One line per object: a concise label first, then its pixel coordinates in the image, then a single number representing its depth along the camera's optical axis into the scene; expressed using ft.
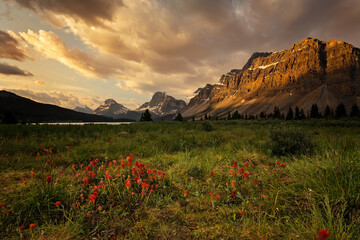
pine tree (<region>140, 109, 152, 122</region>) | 191.17
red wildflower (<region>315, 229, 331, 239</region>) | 4.50
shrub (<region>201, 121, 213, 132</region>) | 52.52
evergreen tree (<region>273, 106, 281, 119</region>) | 299.64
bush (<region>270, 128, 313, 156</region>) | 19.81
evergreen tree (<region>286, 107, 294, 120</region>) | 257.96
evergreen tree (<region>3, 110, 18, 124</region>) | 110.81
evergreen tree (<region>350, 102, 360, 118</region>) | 223.57
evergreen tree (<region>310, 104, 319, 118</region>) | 264.31
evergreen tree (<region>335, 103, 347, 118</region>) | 230.07
